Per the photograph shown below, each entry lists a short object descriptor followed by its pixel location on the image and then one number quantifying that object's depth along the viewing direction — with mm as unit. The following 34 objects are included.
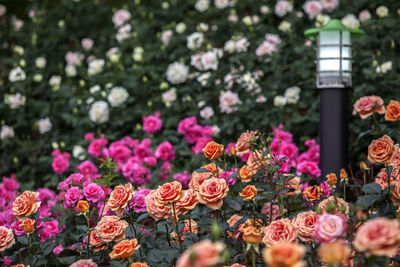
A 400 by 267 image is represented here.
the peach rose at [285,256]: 1937
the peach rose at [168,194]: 3108
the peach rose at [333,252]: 1929
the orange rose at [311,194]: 3297
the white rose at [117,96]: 4869
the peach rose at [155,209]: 3182
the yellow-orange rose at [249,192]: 3174
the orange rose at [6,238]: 3269
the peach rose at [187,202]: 3156
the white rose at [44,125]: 5050
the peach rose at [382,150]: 3186
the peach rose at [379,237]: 2120
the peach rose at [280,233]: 2950
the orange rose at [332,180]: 3168
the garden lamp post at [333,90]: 3824
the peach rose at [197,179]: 3228
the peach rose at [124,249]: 3006
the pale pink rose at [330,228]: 2536
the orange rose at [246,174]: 3351
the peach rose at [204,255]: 1826
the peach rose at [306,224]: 3026
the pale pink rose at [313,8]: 4929
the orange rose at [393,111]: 3581
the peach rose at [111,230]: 3194
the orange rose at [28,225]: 3218
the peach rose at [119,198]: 3183
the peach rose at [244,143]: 3341
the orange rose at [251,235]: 2627
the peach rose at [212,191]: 3105
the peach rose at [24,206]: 3299
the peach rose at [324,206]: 3092
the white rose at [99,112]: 4831
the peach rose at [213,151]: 3213
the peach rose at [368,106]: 3849
